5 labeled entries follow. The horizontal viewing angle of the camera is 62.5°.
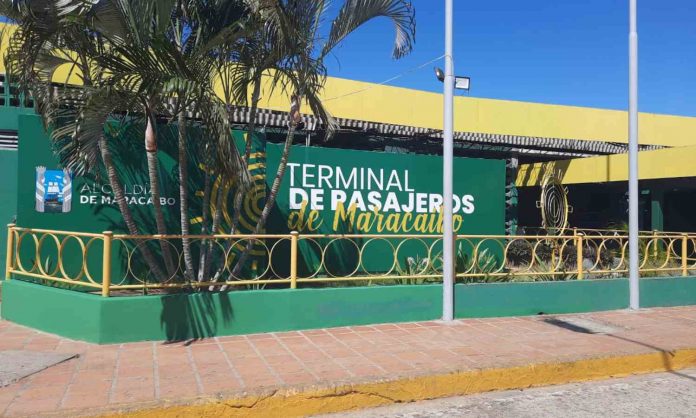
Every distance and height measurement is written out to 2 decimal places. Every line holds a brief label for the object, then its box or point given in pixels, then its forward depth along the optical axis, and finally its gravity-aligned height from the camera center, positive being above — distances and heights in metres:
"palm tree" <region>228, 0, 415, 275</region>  6.47 +2.28
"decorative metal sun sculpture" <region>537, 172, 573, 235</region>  14.10 +0.67
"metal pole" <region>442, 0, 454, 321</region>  7.54 +0.73
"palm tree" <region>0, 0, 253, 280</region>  5.38 +1.61
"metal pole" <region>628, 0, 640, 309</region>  8.70 +1.13
